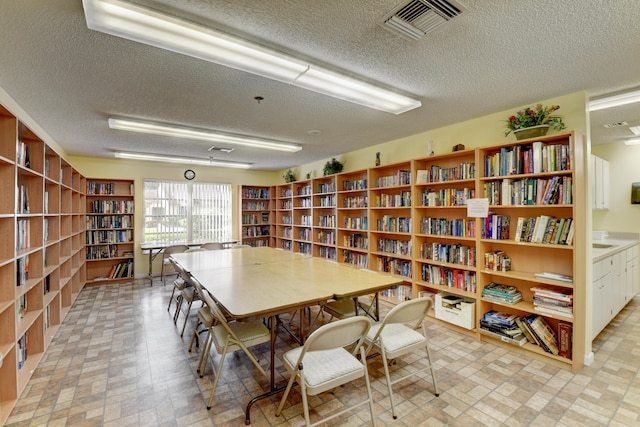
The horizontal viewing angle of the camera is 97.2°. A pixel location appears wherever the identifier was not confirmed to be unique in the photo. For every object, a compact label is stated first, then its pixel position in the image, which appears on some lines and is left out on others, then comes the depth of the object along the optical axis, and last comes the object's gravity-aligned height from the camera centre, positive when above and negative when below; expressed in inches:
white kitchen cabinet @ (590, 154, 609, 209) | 148.3 +15.9
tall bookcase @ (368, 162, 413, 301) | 161.5 -7.0
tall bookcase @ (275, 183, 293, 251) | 277.3 -3.2
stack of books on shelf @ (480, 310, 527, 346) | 111.7 -47.7
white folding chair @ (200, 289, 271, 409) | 80.5 -37.5
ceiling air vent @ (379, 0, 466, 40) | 60.3 +44.2
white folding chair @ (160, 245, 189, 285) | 216.8 -28.3
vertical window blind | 246.4 +1.6
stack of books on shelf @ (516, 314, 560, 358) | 101.2 -46.8
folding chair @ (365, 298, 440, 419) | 77.2 -38.1
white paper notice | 121.3 +1.5
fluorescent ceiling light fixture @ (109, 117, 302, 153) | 132.7 +42.9
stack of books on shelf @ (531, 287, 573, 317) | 100.5 -33.3
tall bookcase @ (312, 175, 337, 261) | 220.7 -3.6
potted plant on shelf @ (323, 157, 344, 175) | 214.4 +34.8
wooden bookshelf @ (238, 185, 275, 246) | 288.7 -3.0
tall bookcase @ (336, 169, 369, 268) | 192.4 -4.0
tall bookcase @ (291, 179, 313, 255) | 246.0 -3.8
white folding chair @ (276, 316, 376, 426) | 63.6 -38.2
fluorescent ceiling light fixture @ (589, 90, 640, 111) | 102.7 +41.7
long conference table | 79.2 -25.2
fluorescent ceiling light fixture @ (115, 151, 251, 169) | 205.2 +43.0
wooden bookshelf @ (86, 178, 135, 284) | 219.6 -13.0
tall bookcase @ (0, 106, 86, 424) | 78.6 -12.3
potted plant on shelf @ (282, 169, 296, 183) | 267.3 +35.0
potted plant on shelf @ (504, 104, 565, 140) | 107.8 +34.8
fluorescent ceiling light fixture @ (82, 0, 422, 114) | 59.6 +42.0
